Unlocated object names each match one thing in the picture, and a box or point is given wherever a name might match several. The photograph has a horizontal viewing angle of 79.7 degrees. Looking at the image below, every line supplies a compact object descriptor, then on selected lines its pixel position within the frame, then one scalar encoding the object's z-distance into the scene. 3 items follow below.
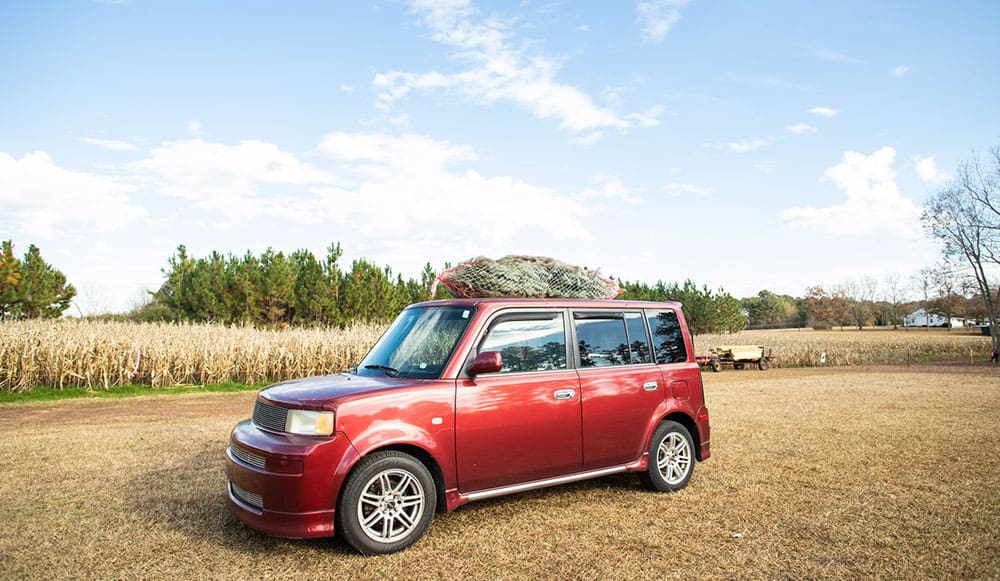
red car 4.36
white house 91.12
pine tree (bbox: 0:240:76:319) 25.45
